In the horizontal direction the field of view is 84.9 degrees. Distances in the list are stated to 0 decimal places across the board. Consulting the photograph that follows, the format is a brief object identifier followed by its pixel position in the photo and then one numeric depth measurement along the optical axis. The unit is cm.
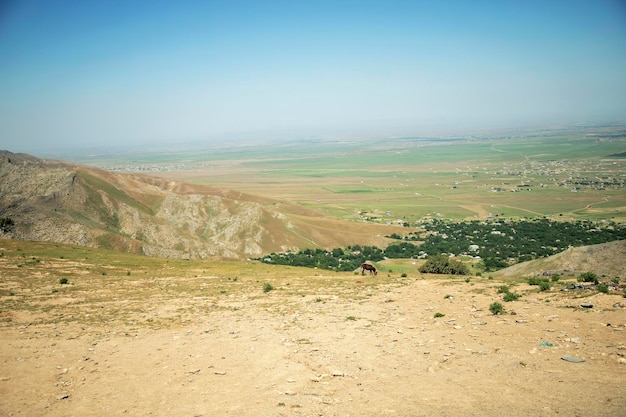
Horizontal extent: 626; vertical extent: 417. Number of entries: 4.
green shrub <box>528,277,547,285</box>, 2070
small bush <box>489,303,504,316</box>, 1664
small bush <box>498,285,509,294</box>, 1941
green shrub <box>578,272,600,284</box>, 1946
